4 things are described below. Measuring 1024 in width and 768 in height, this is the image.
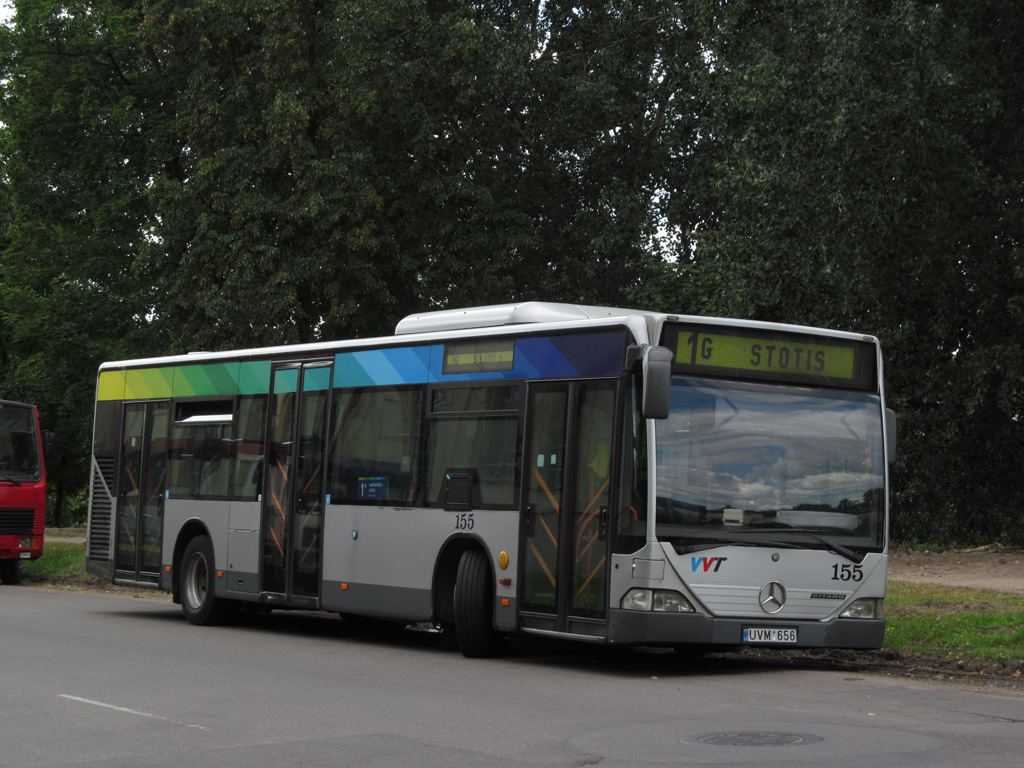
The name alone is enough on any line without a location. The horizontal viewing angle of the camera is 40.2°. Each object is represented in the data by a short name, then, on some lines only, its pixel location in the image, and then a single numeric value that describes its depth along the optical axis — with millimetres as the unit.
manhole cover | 8023
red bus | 25672
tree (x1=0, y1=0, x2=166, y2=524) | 36344
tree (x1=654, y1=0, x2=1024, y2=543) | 22469
